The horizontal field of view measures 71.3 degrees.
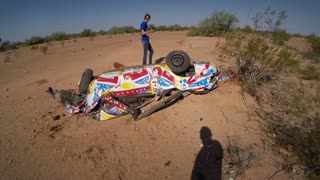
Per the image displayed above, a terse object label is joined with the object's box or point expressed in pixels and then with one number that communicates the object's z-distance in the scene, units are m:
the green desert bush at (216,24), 18.61
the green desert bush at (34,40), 30.95
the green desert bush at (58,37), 33.51
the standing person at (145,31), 8.37
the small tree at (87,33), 35.77
